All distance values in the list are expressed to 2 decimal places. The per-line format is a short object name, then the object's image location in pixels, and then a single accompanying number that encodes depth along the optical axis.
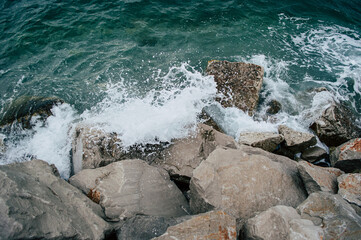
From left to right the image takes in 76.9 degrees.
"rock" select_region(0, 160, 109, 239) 2.57
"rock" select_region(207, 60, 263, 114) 6.97
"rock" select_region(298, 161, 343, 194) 3.93
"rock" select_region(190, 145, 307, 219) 3.64
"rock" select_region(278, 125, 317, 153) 5.73
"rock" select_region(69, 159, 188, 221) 3.78
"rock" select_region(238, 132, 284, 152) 5.57
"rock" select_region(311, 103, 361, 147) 6.30
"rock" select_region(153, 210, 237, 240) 2.67
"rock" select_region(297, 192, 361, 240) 2.70
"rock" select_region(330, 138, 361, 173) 4.97
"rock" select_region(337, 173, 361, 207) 3.59
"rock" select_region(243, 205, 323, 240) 2.74
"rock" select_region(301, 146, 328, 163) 5.83
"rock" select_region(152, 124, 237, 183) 4.91
